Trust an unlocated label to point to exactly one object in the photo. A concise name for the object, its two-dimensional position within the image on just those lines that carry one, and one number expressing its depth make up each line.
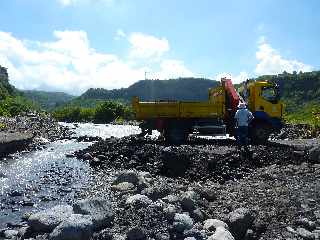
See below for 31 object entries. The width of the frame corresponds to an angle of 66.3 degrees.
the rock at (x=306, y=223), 5.96
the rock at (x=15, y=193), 8.37
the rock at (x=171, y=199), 6.58
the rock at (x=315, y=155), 10.00
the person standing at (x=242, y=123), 11.95
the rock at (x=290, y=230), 5.86
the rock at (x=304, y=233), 5.70
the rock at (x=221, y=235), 5.35
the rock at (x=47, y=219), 5.85
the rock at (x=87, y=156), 13.09
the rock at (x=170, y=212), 5.94
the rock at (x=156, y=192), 7.14
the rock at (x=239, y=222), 5.99
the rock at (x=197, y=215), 6.27
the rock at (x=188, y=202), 6.50
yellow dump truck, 13.95
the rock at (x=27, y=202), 7.66
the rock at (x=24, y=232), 5.83
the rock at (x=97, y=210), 5.88
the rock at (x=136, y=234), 5.43
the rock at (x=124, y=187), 7.95
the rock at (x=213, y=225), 5.78
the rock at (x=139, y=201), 6.41
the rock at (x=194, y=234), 5.50
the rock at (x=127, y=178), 8.42
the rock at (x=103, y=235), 5.53
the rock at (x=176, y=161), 10.47
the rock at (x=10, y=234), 5.88
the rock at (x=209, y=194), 7.52
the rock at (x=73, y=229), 5.32
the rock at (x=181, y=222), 5.70
